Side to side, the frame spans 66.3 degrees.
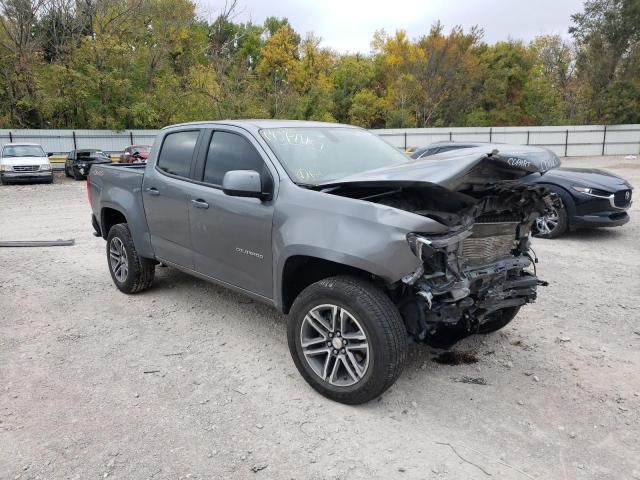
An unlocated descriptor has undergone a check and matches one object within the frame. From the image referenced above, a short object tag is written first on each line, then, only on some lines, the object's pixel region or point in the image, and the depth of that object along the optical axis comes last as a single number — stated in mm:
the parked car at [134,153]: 21609
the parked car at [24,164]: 18359
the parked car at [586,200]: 7781
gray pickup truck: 3049
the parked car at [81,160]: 20938
